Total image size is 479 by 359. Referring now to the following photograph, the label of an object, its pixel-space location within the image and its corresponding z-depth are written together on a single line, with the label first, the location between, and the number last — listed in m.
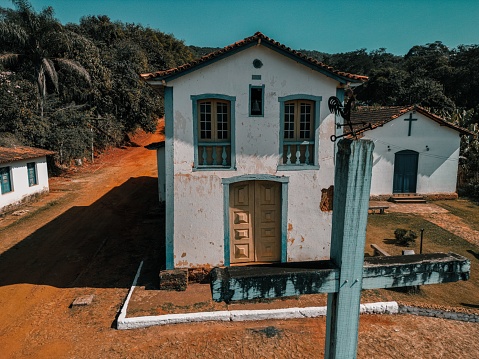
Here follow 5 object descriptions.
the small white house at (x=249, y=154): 8.30
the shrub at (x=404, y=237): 12.11
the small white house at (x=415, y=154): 18.20
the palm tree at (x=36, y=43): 22.34
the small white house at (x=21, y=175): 15.85
